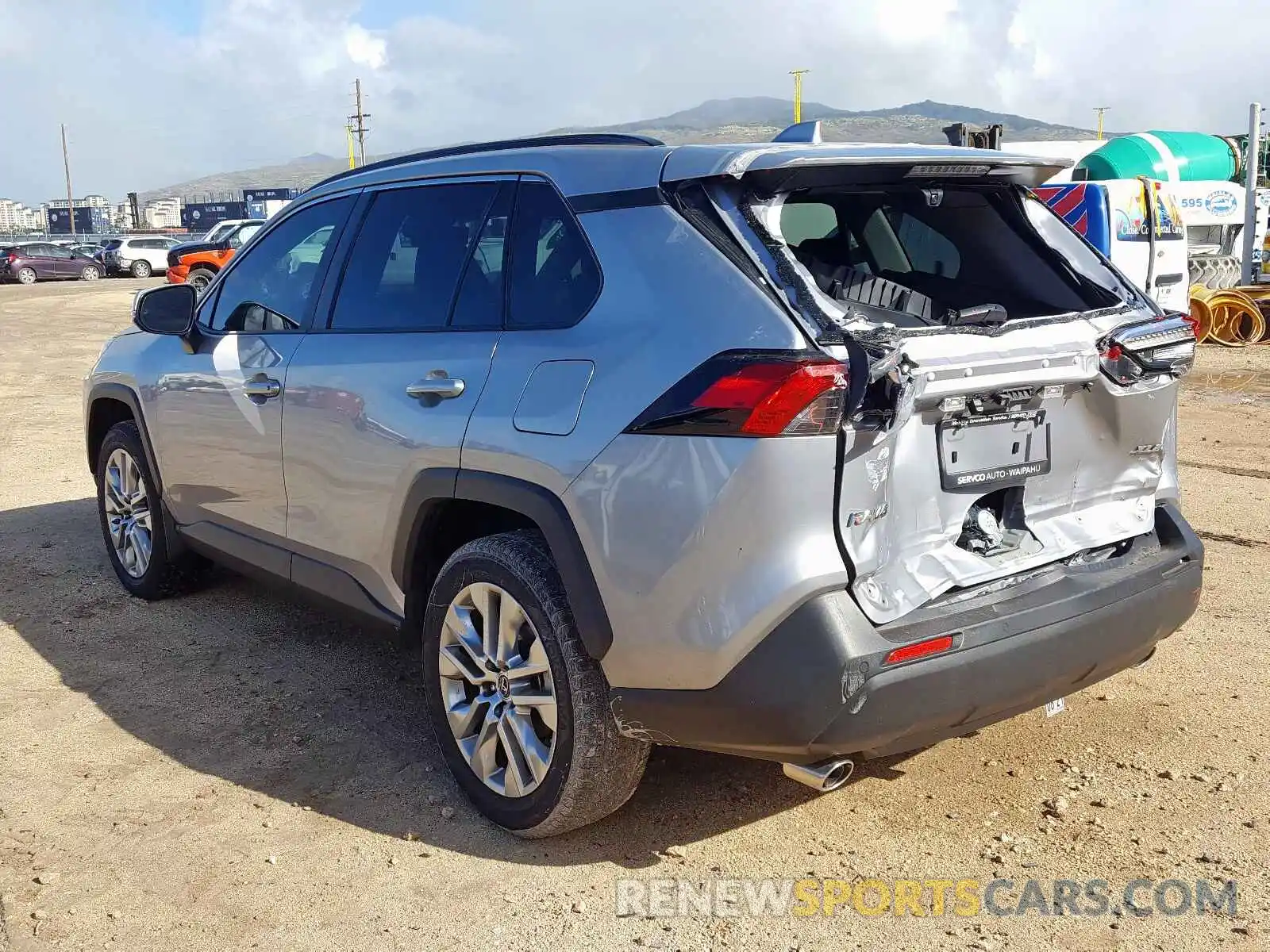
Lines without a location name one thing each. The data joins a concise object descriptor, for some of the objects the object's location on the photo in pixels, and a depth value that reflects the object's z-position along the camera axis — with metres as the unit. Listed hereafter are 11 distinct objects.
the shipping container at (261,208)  47.09
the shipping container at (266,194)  58.75
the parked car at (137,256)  39.19
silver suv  2.67
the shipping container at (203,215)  67.31
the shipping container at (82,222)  77.31
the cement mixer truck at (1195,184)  17.53
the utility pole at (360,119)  72.75
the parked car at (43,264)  38.03
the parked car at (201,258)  27.03
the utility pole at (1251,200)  16.39
